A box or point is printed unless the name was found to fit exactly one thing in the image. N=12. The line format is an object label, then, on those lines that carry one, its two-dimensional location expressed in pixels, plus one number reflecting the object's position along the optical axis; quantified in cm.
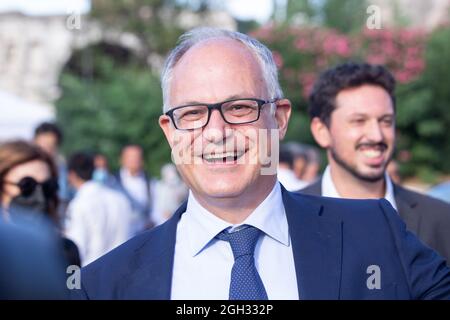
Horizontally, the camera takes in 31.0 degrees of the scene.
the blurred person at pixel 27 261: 96
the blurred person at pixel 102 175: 703
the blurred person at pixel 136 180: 846
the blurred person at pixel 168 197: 835
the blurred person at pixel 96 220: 561
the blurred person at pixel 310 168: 983
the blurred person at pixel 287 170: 725
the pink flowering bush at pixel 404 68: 1864
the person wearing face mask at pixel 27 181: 364
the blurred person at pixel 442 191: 666
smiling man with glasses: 197
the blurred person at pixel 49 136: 695
